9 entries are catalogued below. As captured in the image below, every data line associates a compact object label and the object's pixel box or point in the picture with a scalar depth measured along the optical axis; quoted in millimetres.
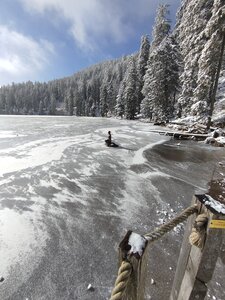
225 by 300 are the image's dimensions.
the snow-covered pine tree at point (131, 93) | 46875
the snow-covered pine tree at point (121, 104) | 54875
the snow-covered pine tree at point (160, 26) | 39406
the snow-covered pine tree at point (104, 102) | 67062
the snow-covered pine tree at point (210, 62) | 17938
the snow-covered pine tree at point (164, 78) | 33281
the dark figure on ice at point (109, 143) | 14793
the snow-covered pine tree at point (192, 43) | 23703
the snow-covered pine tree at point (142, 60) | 47753
